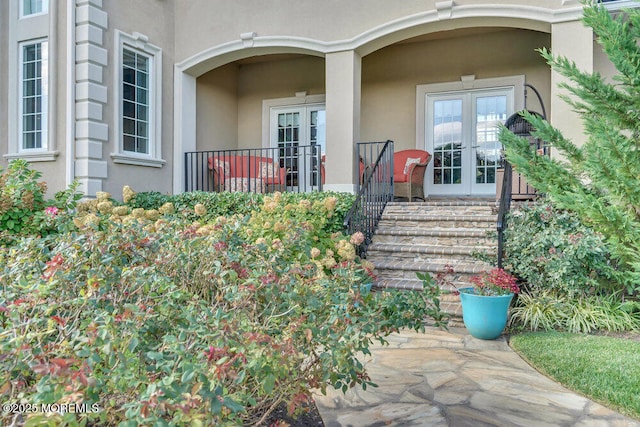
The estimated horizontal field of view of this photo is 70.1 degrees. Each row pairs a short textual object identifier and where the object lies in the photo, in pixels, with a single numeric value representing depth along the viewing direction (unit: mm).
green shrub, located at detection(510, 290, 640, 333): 3678
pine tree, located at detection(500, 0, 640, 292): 3561
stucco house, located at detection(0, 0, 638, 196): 6137
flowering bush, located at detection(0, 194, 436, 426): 1058
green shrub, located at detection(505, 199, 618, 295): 3820
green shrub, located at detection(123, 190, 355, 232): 5285
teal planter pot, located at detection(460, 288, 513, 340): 3414
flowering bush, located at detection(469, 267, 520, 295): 3498
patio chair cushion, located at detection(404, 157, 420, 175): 7324
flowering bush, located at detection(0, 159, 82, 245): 4535
